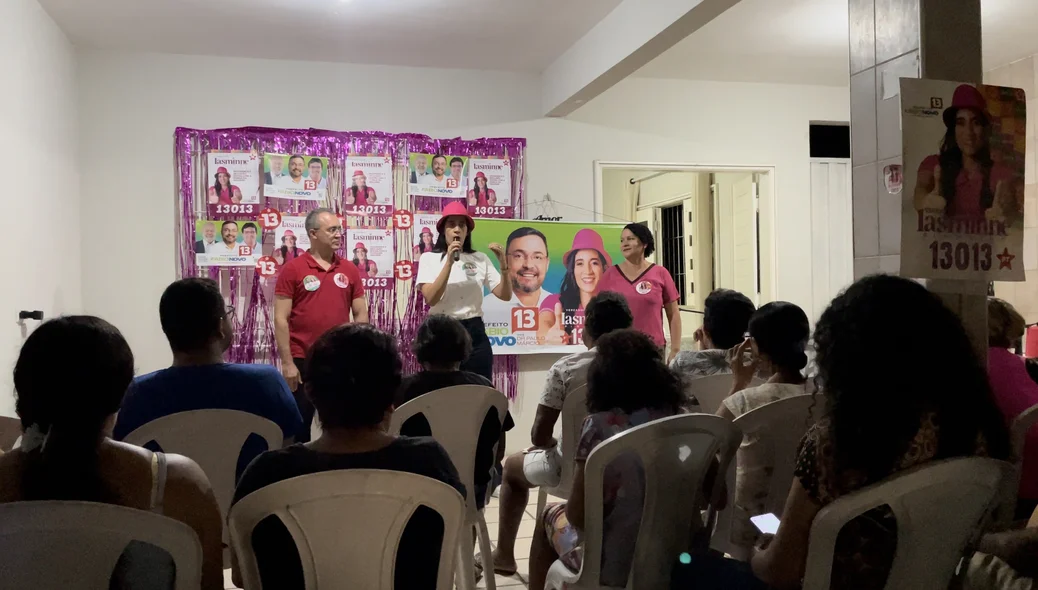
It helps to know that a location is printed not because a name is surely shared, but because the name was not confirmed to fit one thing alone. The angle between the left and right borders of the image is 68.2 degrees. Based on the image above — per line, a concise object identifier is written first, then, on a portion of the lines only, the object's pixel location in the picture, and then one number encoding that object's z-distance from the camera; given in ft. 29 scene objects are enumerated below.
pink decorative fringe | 16.10
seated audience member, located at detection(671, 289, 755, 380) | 9.40
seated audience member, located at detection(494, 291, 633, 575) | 8.48
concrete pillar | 6.99
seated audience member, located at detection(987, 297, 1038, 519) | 6.69
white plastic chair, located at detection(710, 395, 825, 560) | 6.23
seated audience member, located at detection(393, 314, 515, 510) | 8.54
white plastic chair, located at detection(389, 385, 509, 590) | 7.93
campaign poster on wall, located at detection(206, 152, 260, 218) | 16.20
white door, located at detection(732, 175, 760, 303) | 19.90
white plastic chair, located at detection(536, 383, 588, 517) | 8.27
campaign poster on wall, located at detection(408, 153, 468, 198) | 17.25
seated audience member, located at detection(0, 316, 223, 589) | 4.05
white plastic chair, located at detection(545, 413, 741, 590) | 5.55
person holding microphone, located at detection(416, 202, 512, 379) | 14.11
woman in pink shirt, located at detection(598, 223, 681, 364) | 14.43
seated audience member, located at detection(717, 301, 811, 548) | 6.50
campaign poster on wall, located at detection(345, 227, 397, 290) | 16.89
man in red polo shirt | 12.86
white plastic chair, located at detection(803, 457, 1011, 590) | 4.08
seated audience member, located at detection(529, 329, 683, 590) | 5.79
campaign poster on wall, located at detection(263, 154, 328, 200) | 16.46
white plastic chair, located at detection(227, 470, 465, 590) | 4.04
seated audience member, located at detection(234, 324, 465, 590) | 4.26
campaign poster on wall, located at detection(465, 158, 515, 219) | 17.54
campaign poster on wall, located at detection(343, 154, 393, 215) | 16.89
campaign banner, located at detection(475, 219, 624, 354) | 17.30
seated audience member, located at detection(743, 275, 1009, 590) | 4.24
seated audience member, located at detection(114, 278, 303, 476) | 6.35
